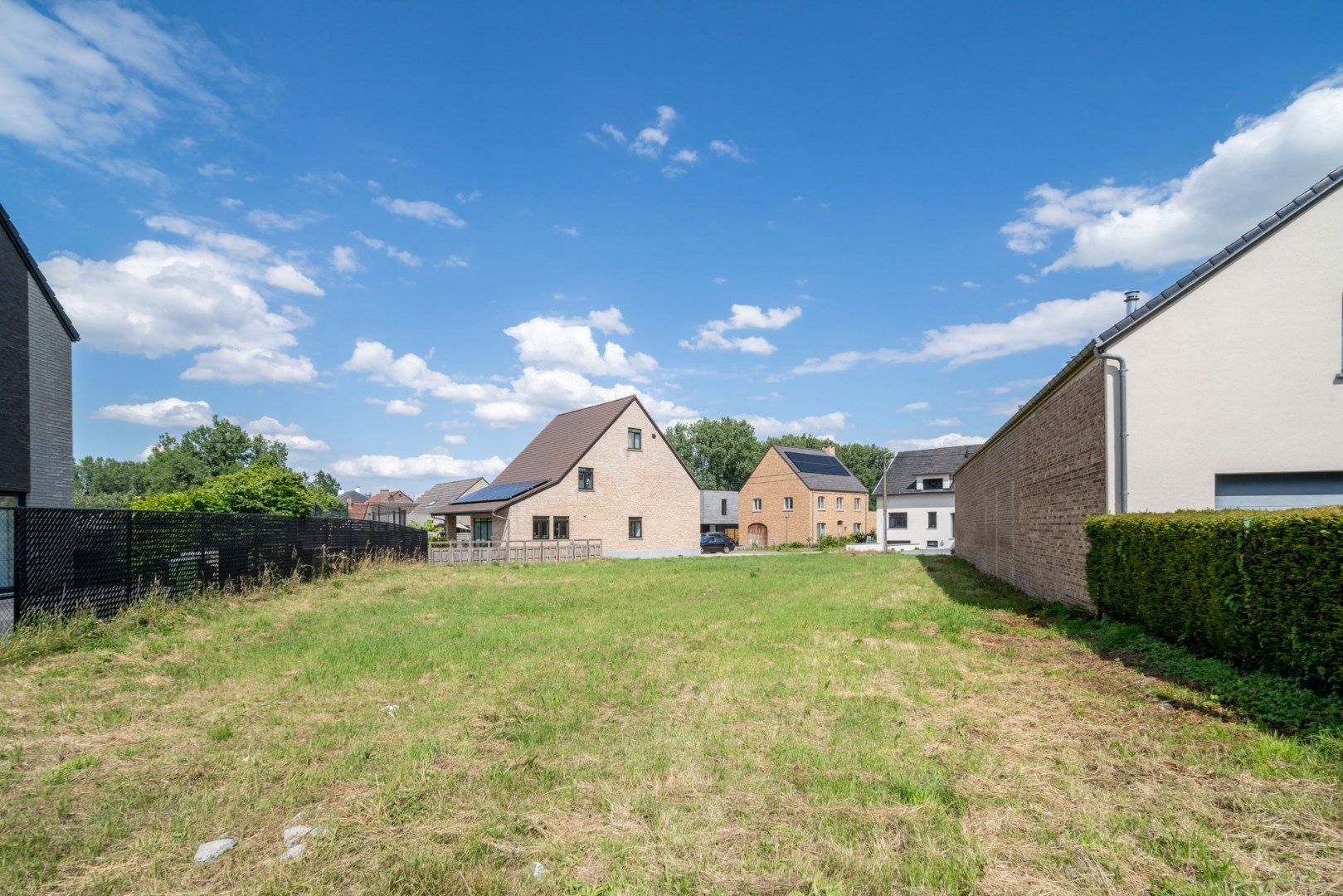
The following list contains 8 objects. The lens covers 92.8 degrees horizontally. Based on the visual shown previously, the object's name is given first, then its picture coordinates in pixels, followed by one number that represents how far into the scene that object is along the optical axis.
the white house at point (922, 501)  44.12
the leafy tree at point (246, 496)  27.20
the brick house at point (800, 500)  49.88
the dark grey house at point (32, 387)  14.87
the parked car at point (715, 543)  42.90
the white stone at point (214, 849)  3.38
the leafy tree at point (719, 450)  79.69
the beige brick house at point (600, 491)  31.14
